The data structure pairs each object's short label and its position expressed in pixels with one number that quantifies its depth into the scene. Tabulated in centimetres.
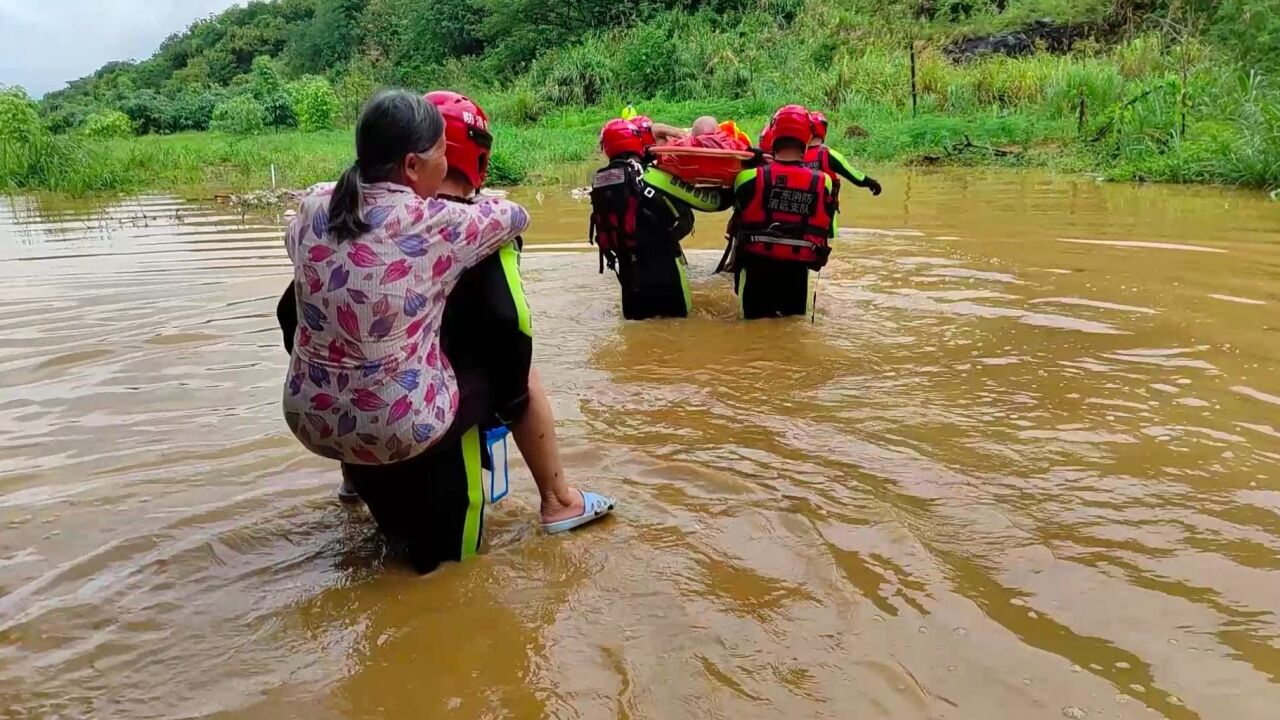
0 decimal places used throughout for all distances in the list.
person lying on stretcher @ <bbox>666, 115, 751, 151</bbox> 587
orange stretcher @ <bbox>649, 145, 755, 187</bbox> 564
